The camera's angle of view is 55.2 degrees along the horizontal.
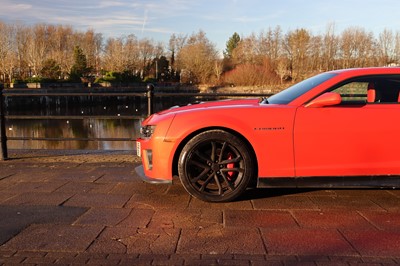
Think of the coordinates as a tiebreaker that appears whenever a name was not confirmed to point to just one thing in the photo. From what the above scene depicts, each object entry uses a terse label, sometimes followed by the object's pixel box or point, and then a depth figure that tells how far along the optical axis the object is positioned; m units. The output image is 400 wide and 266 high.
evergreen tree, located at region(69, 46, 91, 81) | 76.14
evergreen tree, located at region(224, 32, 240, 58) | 124.25
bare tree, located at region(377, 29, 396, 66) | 56.22
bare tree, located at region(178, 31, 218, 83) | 84.89
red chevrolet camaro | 4.04
